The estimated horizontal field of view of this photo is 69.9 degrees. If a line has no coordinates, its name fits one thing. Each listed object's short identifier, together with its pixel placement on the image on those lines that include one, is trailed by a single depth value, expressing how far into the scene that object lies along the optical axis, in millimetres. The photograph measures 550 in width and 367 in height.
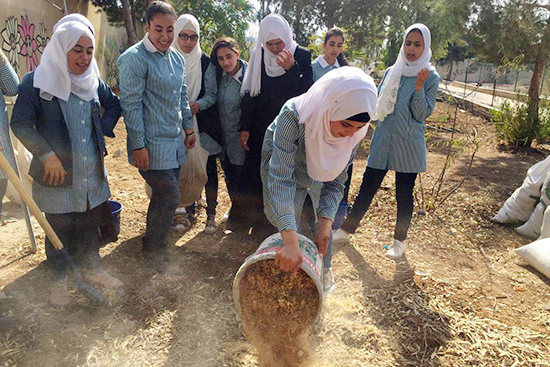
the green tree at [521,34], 7289
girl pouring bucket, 1809
